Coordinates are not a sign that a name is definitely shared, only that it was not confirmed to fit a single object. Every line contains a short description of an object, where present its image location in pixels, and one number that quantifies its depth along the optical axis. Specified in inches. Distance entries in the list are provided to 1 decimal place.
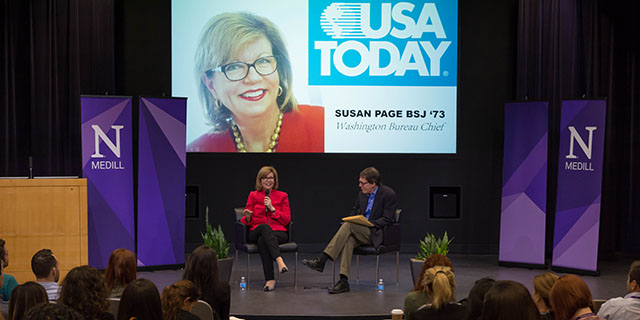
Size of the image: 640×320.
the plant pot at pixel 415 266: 230.1
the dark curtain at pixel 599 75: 299.7
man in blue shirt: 237.9
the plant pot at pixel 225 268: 230.1
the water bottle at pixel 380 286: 237.3
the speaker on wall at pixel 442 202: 318.7
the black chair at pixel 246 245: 241.1
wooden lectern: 230.8
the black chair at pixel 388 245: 242.4
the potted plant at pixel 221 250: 231.0
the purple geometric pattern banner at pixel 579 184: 264.1
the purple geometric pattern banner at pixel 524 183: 279.1
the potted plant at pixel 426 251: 231.0
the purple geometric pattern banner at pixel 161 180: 264.4
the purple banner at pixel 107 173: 255.0
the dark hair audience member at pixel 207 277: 141.9
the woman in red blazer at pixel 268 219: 239.5
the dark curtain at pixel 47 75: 291.7
